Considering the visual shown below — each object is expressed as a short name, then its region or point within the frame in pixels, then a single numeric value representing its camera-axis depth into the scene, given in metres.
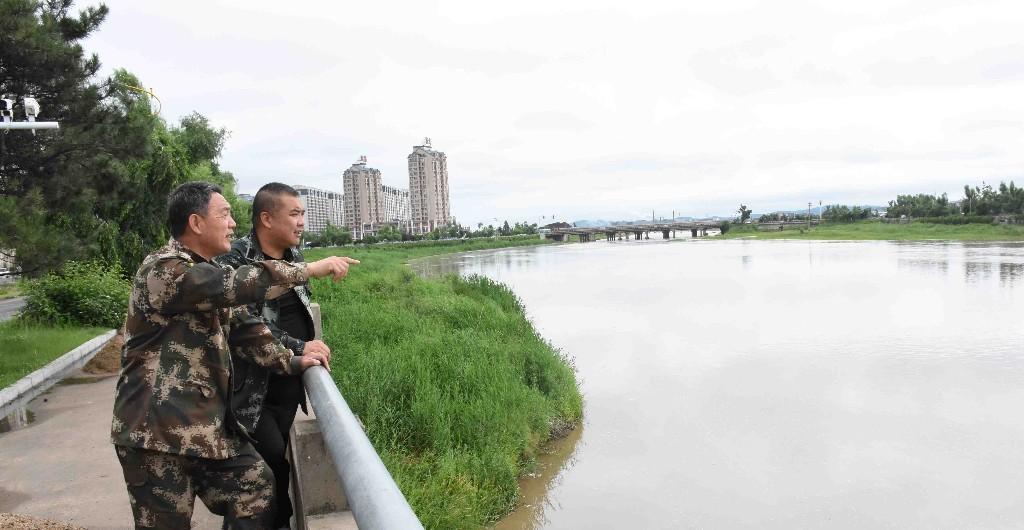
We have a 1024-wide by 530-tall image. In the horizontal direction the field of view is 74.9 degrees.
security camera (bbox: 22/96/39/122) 5.63
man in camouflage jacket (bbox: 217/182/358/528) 2.00
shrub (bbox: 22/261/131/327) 8.83
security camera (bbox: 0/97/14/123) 5.93
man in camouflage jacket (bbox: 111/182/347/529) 1.68
